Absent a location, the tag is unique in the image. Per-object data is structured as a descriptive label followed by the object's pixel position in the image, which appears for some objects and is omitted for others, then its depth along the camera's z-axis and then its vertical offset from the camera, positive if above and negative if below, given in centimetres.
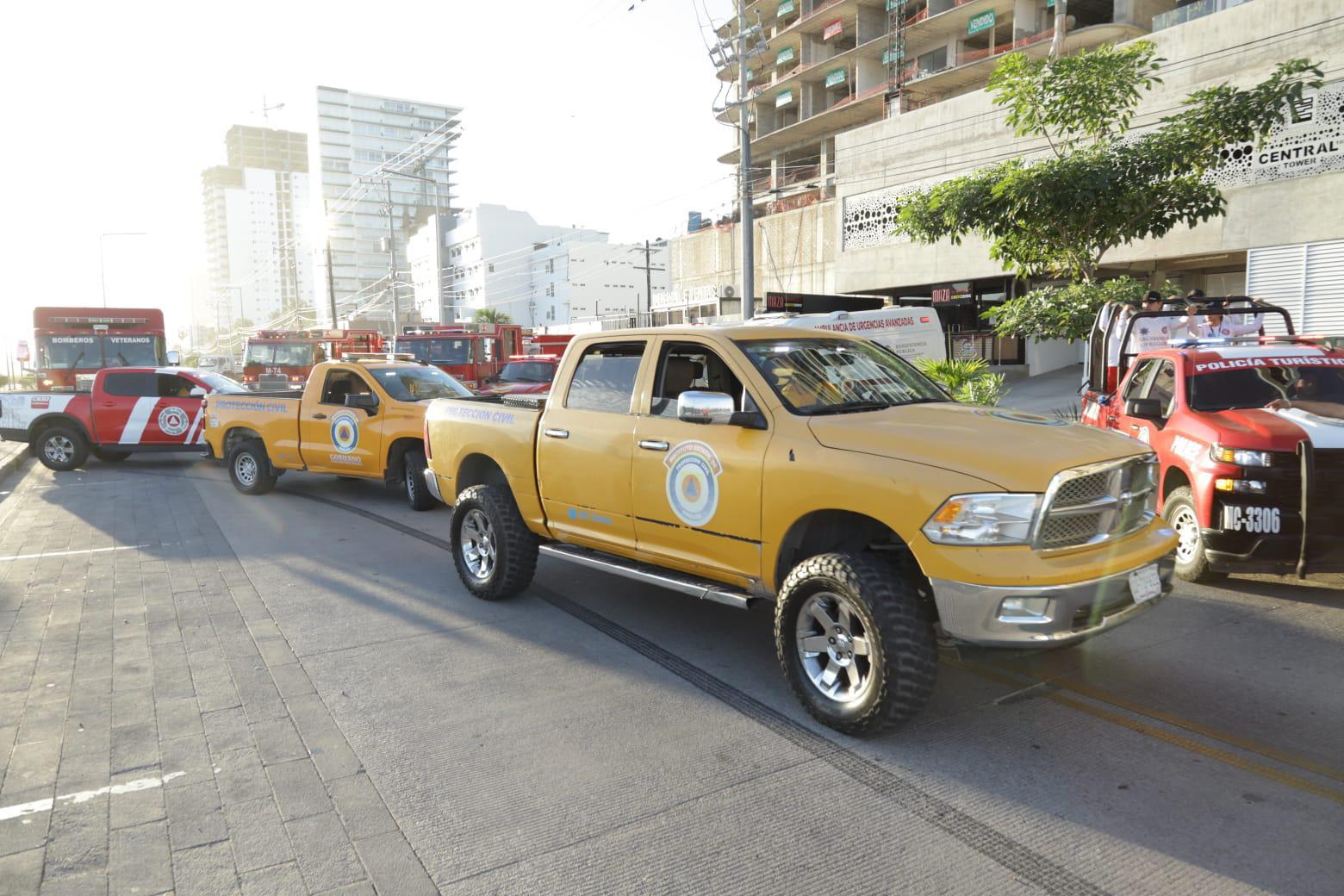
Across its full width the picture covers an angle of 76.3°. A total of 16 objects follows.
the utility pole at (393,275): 5334 +497
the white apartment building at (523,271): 9856 +982
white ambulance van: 1766 +40
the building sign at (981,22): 4126 +1562
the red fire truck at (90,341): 2119 +41
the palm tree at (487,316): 8269 +349
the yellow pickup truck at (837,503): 370 -79
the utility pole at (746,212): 2206 +351
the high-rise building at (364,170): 15125 +3377
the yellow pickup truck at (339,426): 1055 -92
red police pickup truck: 559 -75
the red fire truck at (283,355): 2934 +1
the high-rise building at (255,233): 17612 +2600
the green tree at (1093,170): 1045 +216
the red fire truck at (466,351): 2458 +4
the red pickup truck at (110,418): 1397 -98
